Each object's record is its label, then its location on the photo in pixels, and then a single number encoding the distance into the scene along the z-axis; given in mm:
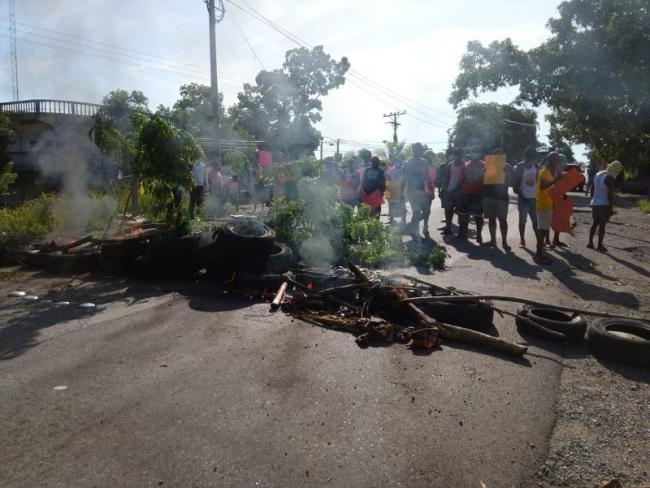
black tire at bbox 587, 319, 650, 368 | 4449
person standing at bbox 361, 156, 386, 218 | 11450
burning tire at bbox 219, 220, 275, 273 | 7062
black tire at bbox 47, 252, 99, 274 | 8273
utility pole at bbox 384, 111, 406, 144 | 60219
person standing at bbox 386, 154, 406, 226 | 12117
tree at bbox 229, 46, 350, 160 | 26547
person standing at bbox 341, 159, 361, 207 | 12453
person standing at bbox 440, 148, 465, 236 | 11039
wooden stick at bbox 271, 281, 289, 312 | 6016
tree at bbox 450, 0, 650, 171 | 16859
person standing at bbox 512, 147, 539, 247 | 9711
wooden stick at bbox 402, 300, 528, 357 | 4656
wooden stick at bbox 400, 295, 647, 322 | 5303
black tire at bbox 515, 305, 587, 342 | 5059
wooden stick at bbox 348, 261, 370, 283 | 5906
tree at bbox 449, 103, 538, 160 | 42344
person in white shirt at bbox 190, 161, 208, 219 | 12392
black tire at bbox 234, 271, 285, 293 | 6699
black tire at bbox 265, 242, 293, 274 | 7086
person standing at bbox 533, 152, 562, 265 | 8859
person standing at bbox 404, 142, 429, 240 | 11227
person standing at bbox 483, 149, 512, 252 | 9922
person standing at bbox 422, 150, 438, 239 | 11348
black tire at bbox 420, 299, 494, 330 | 5312
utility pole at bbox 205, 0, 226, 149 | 19767
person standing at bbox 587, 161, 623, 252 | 9852
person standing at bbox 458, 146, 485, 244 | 10680
